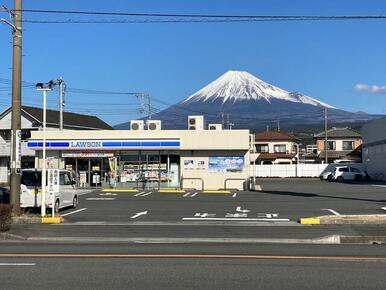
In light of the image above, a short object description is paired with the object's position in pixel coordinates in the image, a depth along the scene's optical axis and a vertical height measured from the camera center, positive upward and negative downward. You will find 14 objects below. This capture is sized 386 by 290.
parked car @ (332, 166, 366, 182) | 56.47 -0.35
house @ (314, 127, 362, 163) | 87.00 +3.91
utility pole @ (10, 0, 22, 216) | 18.05 +2.15
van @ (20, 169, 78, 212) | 20.52 -0.69
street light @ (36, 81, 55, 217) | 18.47 +1.75
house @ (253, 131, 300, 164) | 92.62 +4.07
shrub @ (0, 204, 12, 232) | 14.76 -1.18
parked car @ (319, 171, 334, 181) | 59.66 -0.47
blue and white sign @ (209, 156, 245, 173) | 36.44 +0.49
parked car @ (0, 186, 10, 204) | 23.00 -0.91
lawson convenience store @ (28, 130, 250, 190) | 36.25 +1.09
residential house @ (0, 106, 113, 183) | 49.53 +4.43
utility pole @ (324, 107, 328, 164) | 80.34 +4.87
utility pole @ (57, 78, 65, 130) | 47.00 +6.97
